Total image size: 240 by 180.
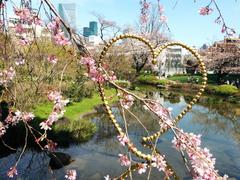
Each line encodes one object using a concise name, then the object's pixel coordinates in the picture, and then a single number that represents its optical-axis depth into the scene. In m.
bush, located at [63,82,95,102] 11.20
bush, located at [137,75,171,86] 19.89
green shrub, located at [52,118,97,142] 7.19
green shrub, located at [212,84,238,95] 15.55
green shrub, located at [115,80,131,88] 16.11
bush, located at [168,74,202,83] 21.52
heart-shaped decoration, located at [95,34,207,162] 1.21
